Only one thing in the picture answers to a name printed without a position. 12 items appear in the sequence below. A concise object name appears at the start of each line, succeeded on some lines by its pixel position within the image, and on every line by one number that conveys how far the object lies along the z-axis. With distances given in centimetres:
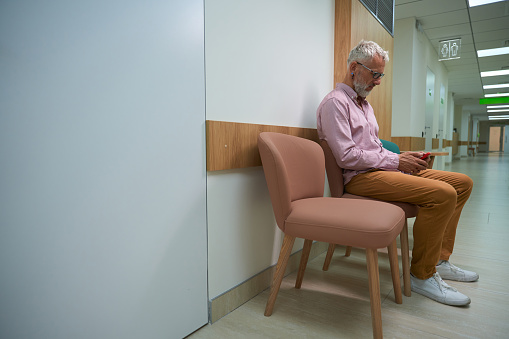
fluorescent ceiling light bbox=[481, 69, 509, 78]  880
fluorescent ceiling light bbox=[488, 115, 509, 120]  2264
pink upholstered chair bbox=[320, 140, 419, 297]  187
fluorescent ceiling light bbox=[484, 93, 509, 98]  1268
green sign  1333
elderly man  175
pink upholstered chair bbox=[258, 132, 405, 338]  135
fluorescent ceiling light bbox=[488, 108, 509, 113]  1826
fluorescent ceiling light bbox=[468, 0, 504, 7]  459
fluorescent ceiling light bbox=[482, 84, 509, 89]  1080
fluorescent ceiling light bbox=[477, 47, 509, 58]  698
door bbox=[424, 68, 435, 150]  642
